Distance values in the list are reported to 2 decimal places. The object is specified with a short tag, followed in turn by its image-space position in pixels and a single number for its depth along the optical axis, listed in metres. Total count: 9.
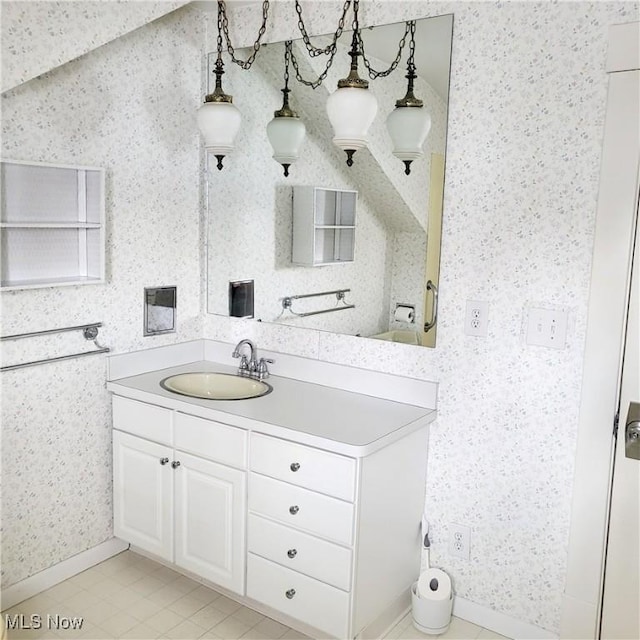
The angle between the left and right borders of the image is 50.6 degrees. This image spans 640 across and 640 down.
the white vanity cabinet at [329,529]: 2.16
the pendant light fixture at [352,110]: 2.26
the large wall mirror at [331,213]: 2.42
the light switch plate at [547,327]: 2.21
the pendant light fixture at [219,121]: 2.63
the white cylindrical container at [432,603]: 2.42
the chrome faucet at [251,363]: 2.83
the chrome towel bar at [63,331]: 2.41
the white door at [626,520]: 2.09
